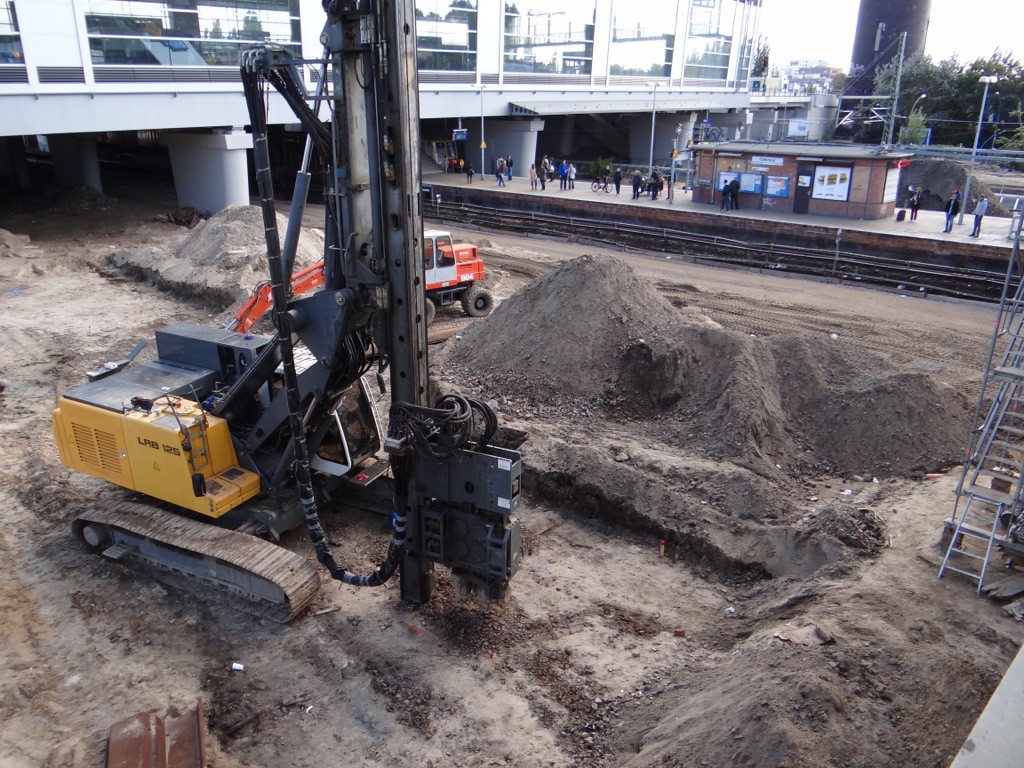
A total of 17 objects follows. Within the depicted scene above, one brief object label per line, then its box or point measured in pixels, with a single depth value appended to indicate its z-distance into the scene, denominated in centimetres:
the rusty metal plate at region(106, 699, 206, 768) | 612
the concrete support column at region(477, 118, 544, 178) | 4019
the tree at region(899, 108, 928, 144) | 4434
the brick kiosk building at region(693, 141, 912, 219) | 2638
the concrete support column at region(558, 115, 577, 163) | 5247
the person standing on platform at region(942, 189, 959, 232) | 2464
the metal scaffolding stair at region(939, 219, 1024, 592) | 790
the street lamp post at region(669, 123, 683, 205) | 2972
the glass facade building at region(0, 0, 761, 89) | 2511
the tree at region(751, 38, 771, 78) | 7031
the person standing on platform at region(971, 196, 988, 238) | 2327
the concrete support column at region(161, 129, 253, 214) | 2936
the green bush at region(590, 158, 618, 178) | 3853
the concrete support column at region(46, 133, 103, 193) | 3127
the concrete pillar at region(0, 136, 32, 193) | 3231
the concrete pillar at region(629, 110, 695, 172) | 5288
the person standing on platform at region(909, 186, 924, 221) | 2688
